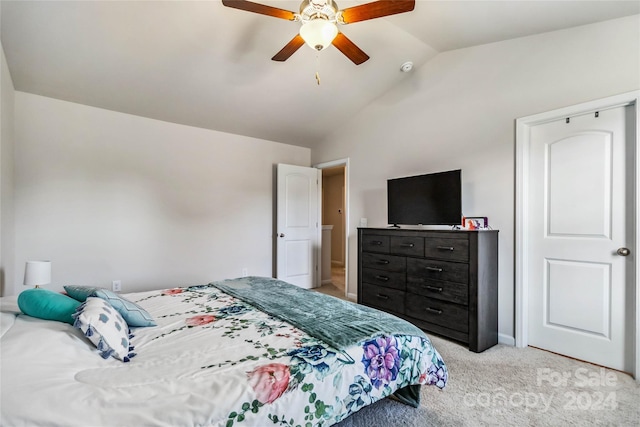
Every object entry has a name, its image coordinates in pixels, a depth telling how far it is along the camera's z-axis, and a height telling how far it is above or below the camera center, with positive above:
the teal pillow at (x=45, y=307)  1.32 -0.43
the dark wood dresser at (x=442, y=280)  2.54 -0.67
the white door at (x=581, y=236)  2.22 -0.21
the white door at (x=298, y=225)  4.44 -0.22
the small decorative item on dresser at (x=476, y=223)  2.79 -0.12
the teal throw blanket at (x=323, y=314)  1.44 -0.60
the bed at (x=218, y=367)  0.89 -0.61
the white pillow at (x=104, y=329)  1.17 -0.49
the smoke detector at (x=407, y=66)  3.26 +1.63
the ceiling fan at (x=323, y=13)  1.77 +1.25
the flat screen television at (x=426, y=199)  2.81 +0.12
